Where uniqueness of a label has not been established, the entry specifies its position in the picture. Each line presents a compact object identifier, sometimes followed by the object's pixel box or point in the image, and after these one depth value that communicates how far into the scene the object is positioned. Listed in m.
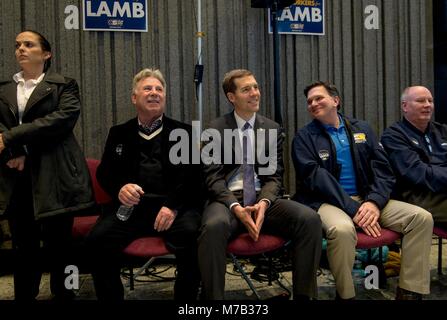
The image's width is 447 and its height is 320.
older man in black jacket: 2.30
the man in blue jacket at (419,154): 2.70
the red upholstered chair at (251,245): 2.28
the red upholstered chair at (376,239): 2.38
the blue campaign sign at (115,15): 3.54
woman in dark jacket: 2.41
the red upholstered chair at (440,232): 2.66
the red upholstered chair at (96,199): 2.83
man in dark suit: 2.24
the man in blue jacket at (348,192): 2.36
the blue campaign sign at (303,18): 3.79
